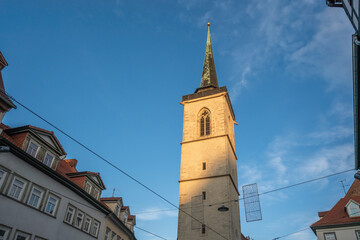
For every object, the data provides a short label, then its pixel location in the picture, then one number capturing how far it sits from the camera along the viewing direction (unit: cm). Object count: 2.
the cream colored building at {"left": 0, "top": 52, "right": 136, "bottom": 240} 1465
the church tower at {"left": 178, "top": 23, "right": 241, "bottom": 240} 2812
